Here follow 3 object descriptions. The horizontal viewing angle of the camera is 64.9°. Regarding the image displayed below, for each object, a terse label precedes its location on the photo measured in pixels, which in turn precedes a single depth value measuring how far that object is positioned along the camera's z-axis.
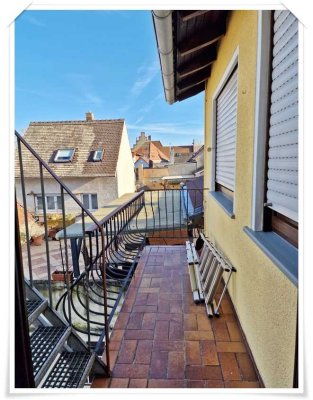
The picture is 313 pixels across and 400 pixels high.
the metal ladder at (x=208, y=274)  2.33
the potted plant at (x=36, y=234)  9.97
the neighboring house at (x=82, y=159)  12.45
